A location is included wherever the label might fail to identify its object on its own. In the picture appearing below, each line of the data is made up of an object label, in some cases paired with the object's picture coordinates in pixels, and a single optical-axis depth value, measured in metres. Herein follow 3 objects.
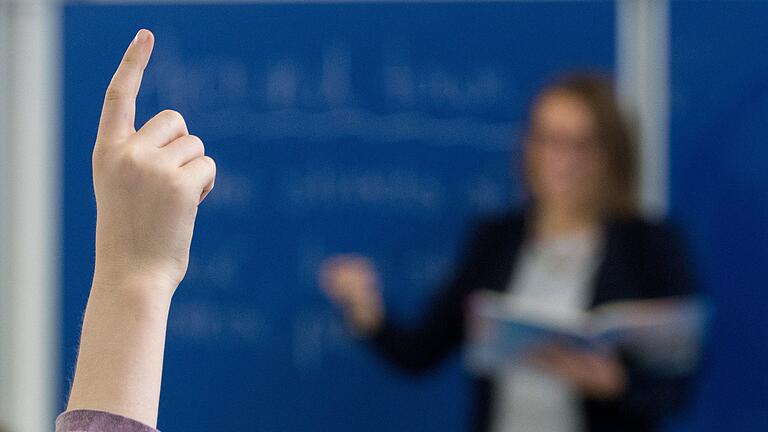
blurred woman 4.13
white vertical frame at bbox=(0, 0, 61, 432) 5.25
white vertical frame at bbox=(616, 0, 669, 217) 5.05
